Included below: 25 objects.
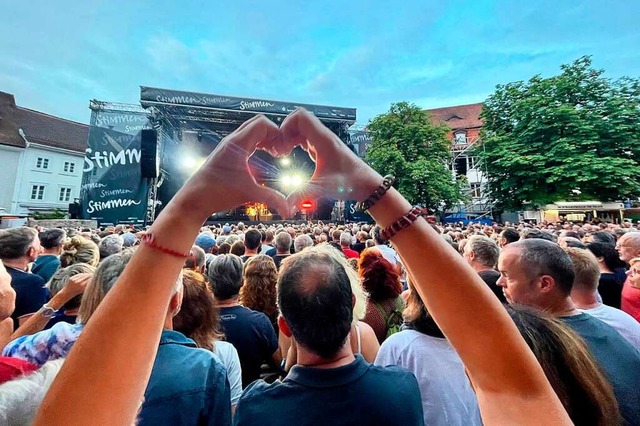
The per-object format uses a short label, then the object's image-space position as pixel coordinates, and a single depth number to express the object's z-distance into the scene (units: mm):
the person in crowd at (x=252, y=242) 5543
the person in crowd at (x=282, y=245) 5495
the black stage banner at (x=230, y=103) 14734
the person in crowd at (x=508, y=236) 5157
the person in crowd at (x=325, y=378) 1108
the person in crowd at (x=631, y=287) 2885
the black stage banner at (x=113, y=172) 16188
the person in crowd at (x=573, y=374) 989
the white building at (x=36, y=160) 29078
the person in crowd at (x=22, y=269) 2789
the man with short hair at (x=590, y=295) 2189
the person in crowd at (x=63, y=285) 2301
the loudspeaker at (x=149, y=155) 15320
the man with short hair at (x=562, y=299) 1518
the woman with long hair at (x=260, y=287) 3326
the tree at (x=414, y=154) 23359
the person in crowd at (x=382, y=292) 2736
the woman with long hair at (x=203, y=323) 1867
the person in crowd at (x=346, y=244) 5918
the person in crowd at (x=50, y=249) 4133
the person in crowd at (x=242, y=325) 2625
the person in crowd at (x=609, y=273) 3553
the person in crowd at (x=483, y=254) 3291
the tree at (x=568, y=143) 19766
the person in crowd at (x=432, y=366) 1560
